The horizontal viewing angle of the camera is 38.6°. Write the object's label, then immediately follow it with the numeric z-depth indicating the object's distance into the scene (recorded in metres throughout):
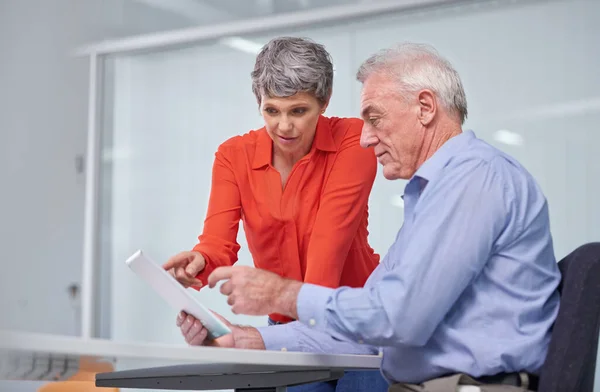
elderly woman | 2.21
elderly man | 1.51
